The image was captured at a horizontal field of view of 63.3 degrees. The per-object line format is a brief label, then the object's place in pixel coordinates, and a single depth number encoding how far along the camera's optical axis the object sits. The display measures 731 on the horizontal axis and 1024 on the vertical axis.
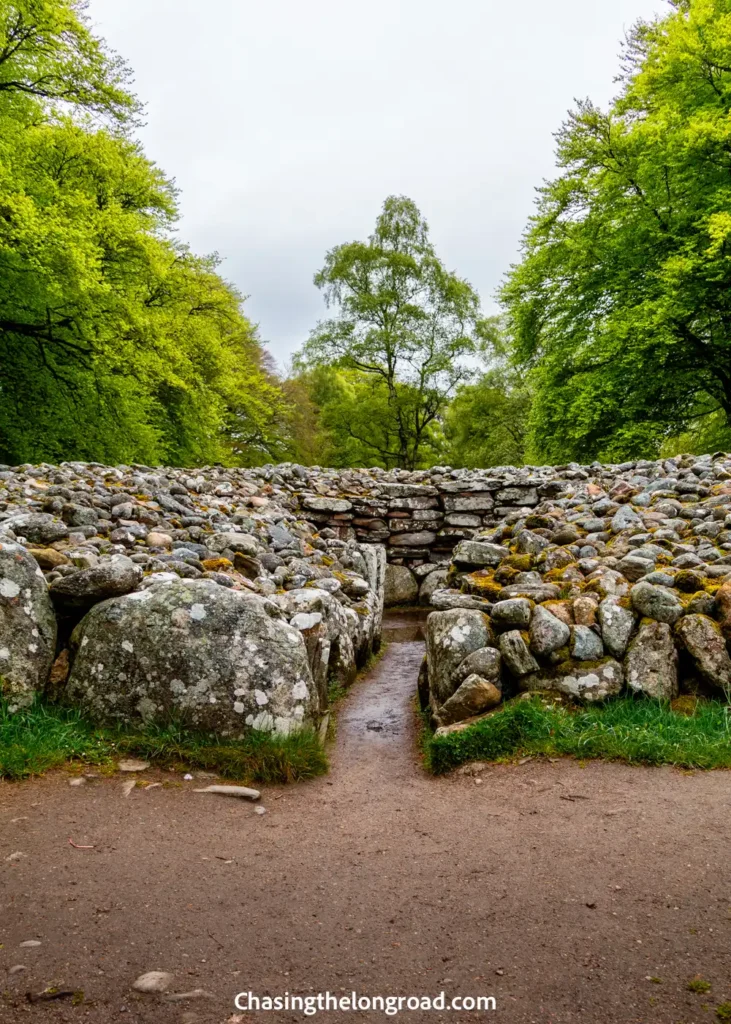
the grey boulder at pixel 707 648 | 4.36
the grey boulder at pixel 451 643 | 4.96
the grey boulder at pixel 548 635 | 4.73
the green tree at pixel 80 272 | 12.63
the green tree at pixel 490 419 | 28.17
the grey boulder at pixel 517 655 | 4.68
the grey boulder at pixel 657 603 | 4.72
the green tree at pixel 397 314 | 25.27
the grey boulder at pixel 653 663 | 4.41
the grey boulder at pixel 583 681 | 4.46
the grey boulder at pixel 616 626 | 4.68
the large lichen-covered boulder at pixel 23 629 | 3.96
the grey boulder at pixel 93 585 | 4.29
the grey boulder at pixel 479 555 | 7.11
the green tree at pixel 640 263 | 14.27
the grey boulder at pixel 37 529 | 5.42
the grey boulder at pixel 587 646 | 4.67
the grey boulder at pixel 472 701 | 4.63
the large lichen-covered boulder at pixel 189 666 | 4.02
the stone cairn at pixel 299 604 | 4.09
